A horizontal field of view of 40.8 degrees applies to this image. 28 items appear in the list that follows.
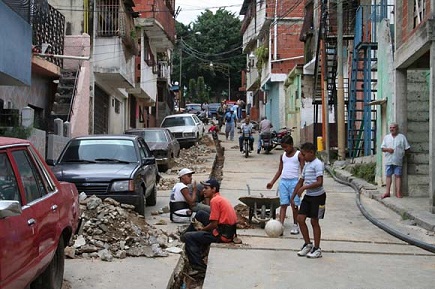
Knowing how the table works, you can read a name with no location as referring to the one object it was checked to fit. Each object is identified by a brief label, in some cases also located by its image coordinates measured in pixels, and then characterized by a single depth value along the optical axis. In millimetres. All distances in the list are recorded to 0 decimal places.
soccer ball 9656
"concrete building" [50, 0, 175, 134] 22406
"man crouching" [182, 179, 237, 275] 8219
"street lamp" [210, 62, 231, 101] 67406
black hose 8875
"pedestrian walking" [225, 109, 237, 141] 32688
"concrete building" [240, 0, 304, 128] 35875
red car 4043
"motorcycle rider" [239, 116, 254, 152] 25158
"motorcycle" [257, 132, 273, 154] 26141
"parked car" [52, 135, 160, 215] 9930
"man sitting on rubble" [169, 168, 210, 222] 10344
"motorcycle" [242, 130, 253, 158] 25086
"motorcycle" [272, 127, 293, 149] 26578
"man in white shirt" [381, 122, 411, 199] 13250
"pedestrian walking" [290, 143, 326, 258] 7953
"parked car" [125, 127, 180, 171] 19391
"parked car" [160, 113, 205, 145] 27219
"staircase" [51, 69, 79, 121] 19375
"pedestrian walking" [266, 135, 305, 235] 10000
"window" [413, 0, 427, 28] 12038
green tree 67750
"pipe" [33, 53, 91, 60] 15670
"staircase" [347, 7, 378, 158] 17781
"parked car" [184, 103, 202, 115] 57488
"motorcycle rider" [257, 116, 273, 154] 26212
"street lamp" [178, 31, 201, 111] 62875
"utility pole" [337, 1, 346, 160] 19500
